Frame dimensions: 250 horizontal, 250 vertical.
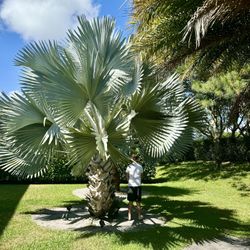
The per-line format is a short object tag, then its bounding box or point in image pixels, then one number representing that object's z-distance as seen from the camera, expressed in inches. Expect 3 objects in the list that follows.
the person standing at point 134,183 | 234.5
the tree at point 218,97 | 435.4
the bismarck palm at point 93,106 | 206.1
